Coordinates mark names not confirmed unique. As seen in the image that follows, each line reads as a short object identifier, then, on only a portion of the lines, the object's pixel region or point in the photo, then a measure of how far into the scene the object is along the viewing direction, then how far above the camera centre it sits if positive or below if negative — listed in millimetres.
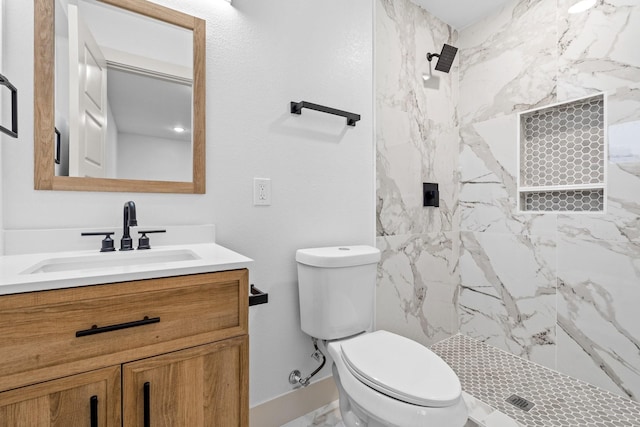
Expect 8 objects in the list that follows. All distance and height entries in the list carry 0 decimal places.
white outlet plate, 1401 +88
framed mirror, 1036 +420
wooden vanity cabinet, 640 -334
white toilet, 945 -542
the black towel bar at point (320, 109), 1467 +495
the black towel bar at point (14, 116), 876 +272
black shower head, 2016 +1009
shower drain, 1500 -938
